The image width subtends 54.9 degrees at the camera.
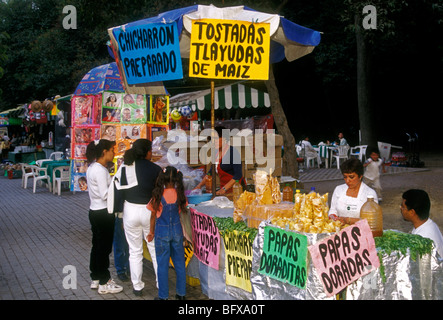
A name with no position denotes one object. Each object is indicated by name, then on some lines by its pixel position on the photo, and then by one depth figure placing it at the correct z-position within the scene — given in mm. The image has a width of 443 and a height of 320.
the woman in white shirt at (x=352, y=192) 4695
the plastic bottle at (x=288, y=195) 5379
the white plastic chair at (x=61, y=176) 14395
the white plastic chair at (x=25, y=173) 16328
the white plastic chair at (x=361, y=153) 18228
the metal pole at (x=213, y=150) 6149
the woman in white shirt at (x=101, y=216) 5316
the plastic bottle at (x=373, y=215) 3816
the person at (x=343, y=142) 19859
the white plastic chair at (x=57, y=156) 18852
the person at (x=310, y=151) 20391
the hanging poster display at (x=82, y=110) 11906
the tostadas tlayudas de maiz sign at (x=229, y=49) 5164
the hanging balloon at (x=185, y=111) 14614
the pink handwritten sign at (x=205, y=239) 4977
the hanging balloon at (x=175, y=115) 13930
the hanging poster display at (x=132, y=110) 11031
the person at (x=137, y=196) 5062
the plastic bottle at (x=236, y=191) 5512
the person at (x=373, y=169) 10375
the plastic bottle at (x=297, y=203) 4125
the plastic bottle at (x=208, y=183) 6879
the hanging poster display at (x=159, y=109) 11281
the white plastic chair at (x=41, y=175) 15067
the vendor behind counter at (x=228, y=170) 6594
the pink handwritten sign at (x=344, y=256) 3514
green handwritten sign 3656
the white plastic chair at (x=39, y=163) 16259
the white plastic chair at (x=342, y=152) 19625
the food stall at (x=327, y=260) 3566
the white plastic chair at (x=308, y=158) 20303
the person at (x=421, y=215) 4023
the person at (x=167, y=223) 4867
